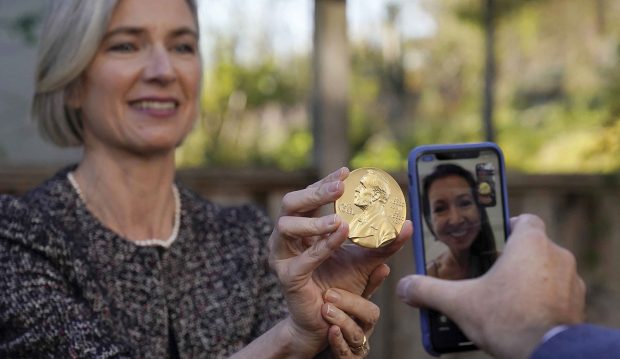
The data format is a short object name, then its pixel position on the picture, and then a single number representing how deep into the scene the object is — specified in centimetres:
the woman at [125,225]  208
